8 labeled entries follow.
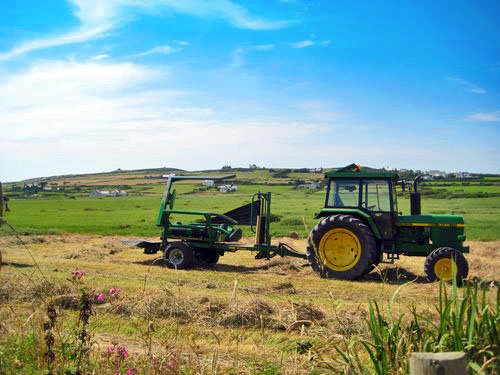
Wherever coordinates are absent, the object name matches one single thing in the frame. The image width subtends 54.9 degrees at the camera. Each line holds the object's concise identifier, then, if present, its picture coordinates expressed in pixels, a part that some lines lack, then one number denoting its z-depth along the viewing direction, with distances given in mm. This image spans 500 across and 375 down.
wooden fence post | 2402
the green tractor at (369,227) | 10141
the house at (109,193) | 63106
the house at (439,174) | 56969
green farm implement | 11430
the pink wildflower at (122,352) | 3812
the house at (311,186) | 59969
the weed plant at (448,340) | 3113
